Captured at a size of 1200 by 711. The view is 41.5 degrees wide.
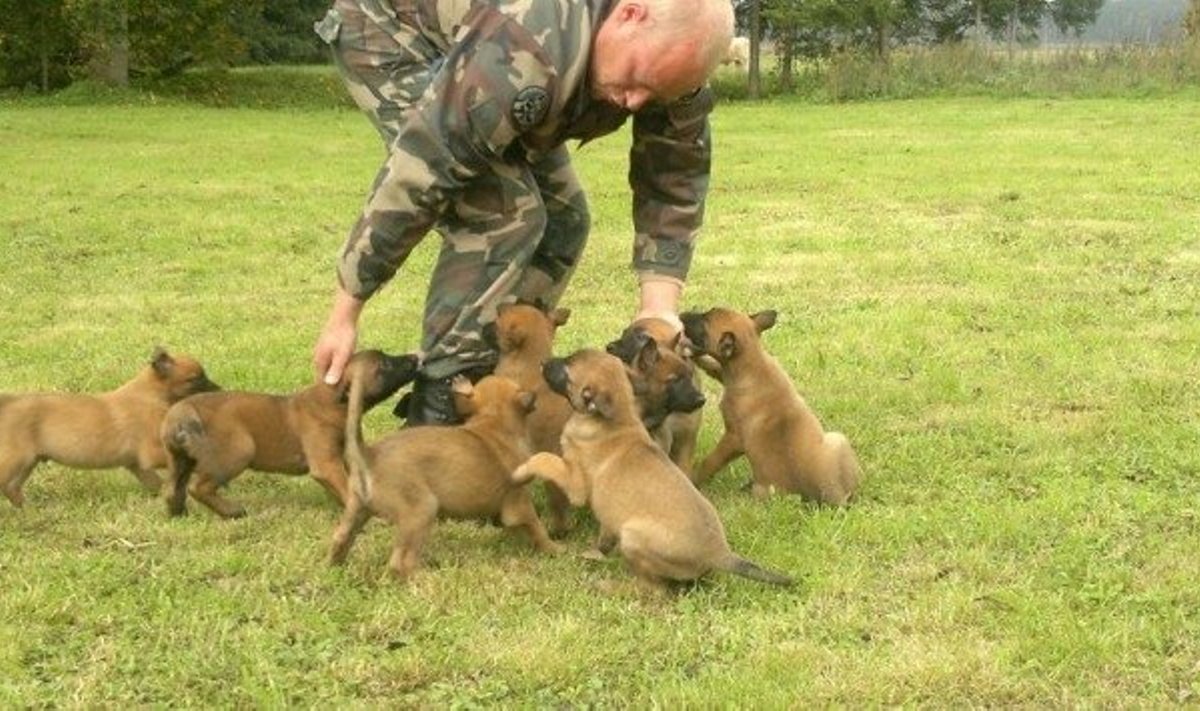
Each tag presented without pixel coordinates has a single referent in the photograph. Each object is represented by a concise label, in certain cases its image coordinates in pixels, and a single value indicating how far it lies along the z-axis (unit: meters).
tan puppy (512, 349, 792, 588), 4.60
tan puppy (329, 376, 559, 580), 4.83
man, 4.95
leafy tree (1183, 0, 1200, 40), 37.56
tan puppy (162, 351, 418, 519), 5.48
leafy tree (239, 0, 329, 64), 46.88
